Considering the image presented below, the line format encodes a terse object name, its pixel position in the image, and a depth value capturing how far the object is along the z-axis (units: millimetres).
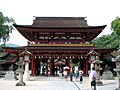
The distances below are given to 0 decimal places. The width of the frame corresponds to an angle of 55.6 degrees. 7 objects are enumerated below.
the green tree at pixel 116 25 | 22257
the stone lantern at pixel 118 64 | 8273
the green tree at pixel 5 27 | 25956
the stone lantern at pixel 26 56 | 14808
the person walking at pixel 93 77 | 8357
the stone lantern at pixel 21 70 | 10654
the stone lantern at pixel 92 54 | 16259
